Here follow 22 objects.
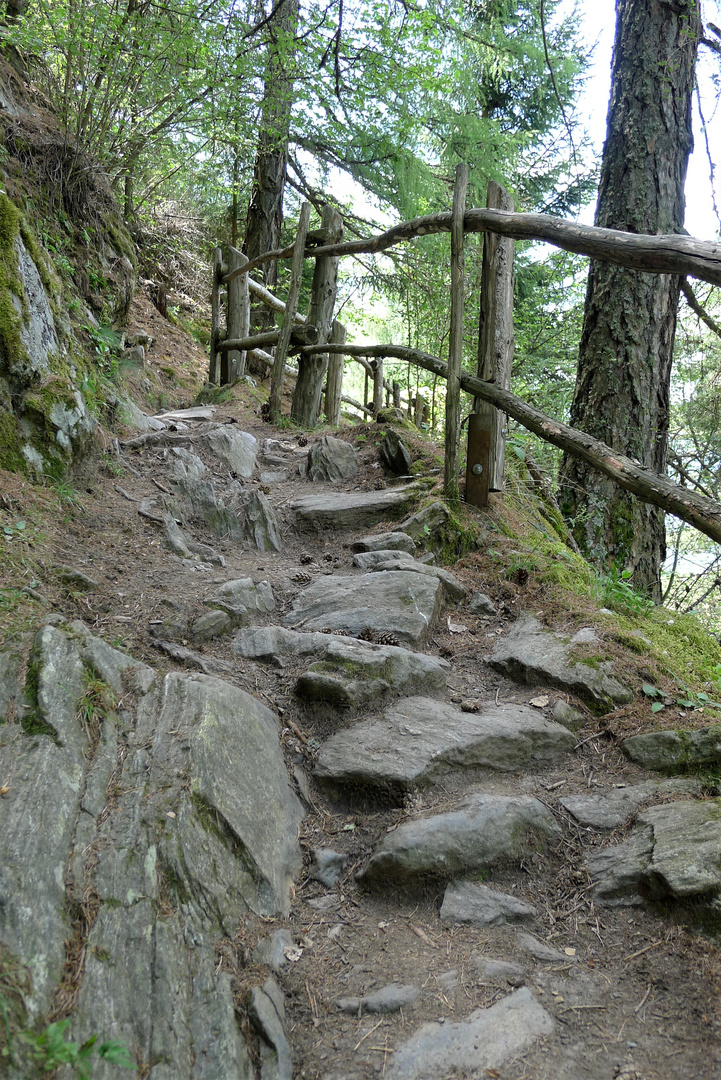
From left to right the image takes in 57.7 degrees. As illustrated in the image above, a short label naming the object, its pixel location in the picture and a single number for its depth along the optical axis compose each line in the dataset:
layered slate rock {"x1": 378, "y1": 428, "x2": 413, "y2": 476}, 5.38
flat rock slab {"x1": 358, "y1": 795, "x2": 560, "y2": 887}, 2.21
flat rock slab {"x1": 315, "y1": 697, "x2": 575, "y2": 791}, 2.55
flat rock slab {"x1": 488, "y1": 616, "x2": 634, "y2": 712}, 2.98
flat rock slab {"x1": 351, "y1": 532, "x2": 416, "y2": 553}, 4.23
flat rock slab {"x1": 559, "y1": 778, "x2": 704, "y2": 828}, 2.39
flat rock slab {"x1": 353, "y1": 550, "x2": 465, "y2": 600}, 3.83
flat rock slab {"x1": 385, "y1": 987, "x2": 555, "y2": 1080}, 1.65
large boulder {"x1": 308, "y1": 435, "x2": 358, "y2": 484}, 5.74
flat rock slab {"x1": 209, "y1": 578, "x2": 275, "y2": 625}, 3.38
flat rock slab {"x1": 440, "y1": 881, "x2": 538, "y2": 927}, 2.11
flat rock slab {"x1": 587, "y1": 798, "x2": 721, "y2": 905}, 1.96
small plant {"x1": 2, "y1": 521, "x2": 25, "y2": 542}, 3.01
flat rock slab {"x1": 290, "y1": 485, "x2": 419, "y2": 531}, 4.80
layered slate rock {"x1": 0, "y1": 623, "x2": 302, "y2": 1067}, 1.60
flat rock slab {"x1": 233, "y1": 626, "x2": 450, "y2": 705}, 2.89
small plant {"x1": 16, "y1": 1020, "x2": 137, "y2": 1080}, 1.34
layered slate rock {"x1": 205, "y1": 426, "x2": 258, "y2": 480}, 5.48
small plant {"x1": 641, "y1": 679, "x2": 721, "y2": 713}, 2.81
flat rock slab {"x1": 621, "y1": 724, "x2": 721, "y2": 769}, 2.52
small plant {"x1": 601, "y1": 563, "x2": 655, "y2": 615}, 3.83
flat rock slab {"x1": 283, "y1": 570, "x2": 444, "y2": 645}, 3.40
